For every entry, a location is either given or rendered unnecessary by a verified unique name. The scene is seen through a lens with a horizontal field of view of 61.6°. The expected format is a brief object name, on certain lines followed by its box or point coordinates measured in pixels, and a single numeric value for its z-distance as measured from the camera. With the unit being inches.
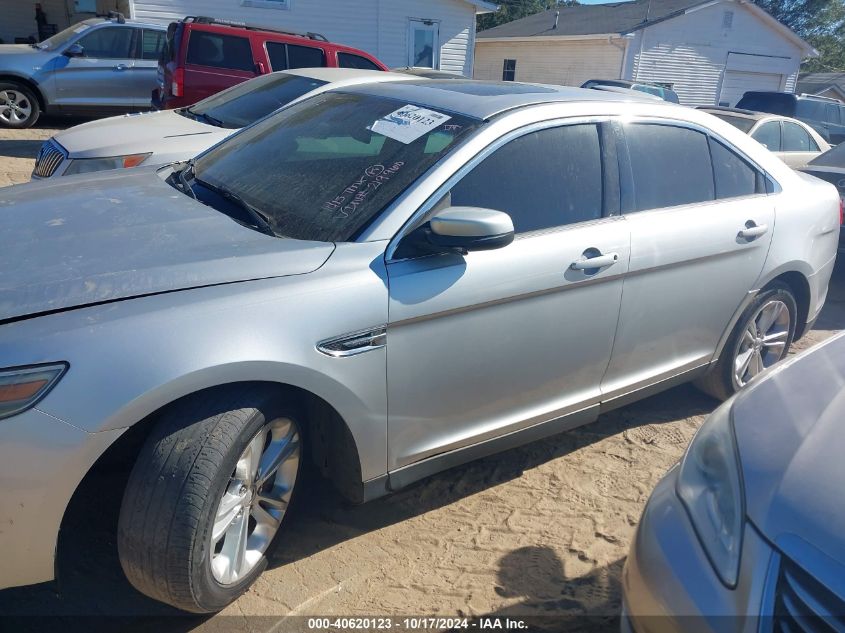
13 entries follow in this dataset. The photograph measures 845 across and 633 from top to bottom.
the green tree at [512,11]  1920.5
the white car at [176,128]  217.9
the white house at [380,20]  639.1
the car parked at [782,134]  390.6
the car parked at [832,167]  267.4
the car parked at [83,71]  442.3
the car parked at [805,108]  661.9
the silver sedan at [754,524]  62.7
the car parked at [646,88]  690.2
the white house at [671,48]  973.2
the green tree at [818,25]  1883.6
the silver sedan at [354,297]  80.3
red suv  355.9
